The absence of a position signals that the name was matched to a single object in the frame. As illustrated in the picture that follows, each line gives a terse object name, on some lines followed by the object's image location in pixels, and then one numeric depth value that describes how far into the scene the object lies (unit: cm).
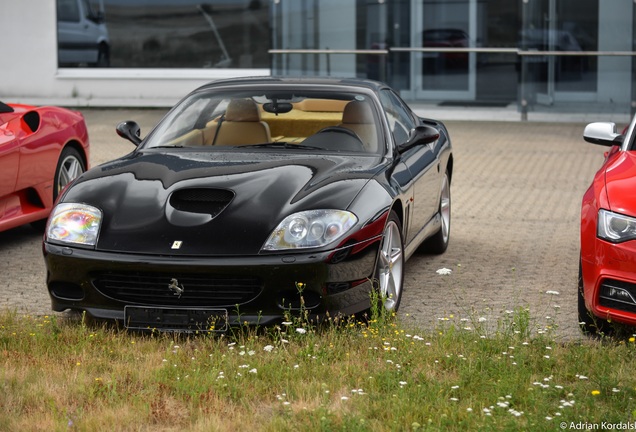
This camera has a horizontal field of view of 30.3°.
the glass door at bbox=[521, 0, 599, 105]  2059
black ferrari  611
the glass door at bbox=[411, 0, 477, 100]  2159
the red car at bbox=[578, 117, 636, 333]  604
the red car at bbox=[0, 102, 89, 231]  907
